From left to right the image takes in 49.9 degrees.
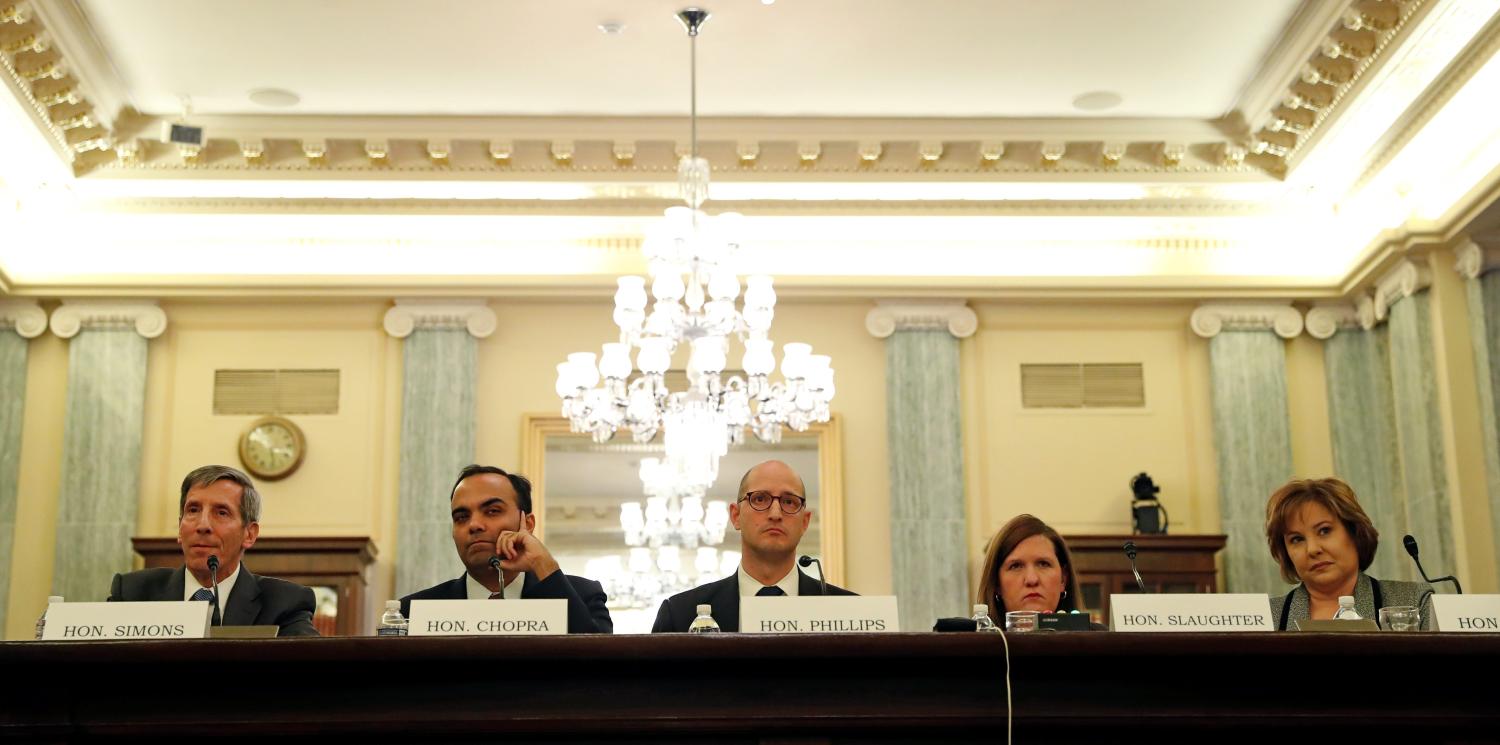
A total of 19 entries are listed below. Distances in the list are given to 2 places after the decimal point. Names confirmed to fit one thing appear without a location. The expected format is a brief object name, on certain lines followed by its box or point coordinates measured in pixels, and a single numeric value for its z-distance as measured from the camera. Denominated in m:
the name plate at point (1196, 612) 3.25
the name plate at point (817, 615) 3.17
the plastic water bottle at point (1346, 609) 3.49
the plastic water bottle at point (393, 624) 3.27
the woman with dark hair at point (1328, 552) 4.19
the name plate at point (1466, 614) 3.30
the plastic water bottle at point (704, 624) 3.20
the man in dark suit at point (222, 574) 4.18
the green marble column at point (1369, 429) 8.77
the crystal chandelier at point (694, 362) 7.01
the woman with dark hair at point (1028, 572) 4.06
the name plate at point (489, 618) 3.17
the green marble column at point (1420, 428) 8.10
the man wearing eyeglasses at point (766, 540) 4.23
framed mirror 8.80
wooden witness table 2.86
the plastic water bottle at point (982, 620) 3.24
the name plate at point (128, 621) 3.21
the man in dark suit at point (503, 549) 4.07
